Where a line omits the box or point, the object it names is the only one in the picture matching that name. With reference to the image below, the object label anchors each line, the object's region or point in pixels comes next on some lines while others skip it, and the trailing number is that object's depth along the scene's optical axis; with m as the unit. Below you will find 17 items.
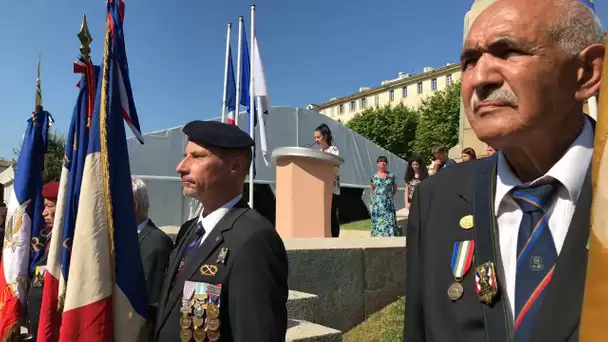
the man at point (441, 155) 6.69
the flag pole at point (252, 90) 10.75
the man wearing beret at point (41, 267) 3.95
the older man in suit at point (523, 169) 1.12
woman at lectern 6.98
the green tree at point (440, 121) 39.03
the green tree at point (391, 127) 46.09
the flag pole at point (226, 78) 11.77
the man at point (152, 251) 2.79
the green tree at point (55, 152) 18.05
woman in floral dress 7.12
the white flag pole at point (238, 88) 11.43
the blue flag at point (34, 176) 4.24
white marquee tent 17.69
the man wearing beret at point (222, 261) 2.13
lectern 6.74
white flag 10.96
